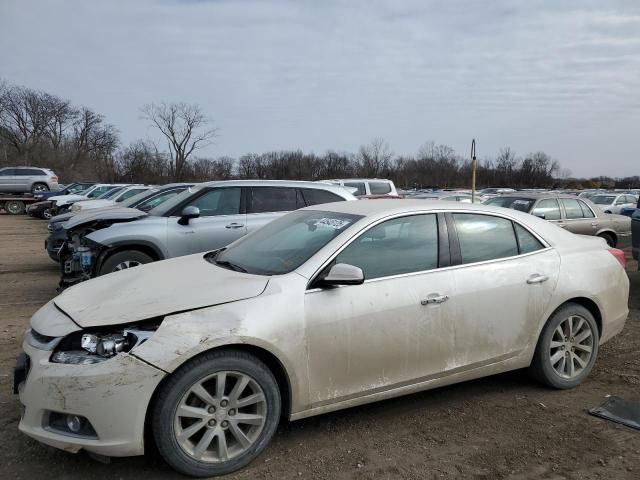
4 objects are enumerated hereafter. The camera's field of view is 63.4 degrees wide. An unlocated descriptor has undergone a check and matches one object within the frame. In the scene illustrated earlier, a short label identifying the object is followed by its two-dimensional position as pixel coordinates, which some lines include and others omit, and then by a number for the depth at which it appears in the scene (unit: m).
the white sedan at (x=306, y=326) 2.84
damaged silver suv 7.04
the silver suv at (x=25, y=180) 30.36
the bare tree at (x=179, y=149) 78.00
